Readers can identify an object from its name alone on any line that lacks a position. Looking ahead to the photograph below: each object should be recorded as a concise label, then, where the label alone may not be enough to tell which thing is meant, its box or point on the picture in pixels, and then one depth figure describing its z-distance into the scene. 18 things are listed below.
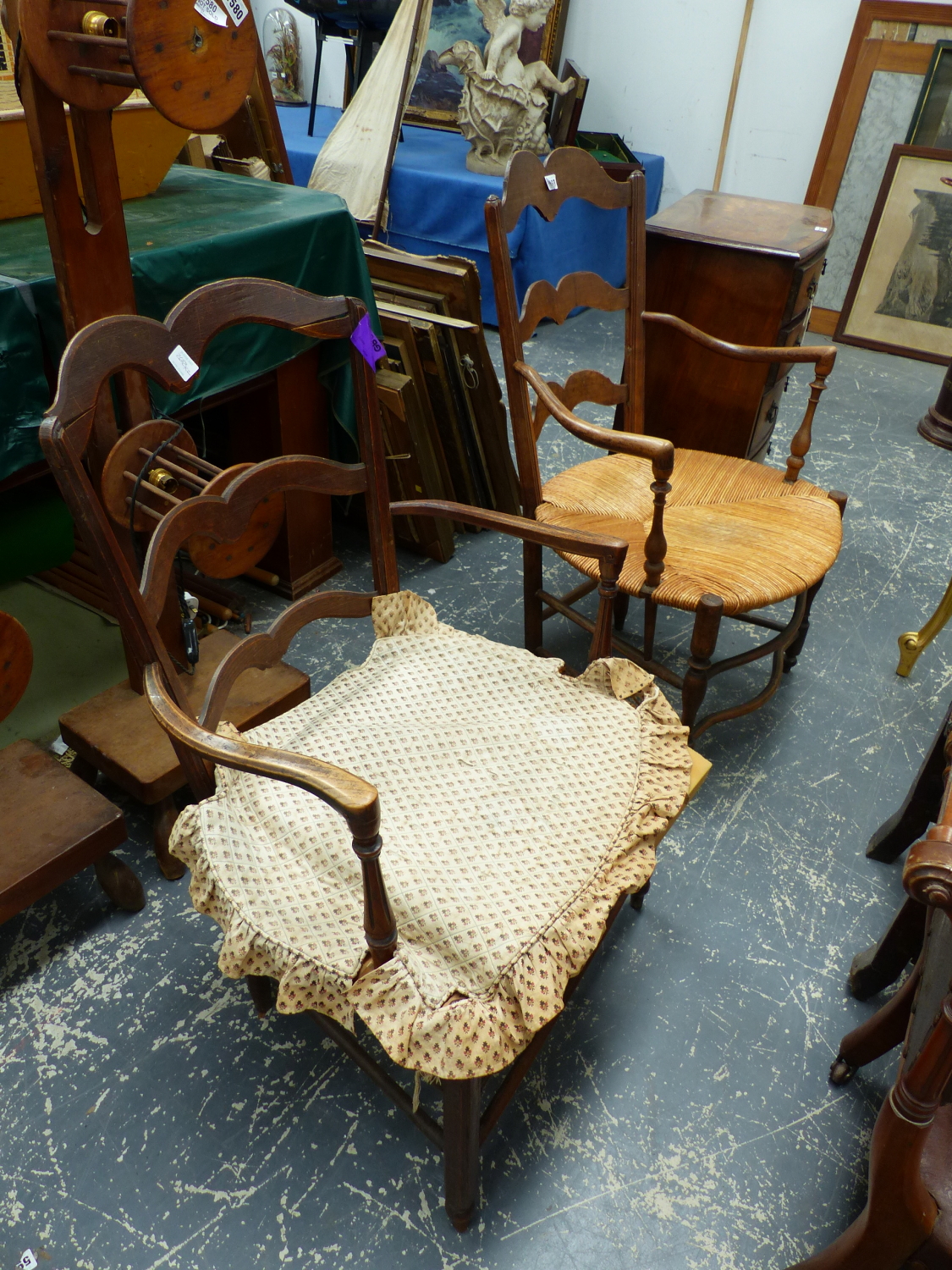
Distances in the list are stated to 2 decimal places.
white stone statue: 4.15
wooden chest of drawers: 2.36
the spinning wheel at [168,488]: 1.20
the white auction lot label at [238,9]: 1.30
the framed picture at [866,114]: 4.12
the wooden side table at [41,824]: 1.46
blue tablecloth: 4.19
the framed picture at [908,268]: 4.13
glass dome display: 5.66
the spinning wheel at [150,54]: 1.21
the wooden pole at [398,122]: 3.69
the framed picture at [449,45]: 4.70
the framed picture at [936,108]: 4.07
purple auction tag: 1.33
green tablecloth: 1.63
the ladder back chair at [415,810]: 0.99
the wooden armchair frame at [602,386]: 1.75
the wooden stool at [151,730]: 1.69
